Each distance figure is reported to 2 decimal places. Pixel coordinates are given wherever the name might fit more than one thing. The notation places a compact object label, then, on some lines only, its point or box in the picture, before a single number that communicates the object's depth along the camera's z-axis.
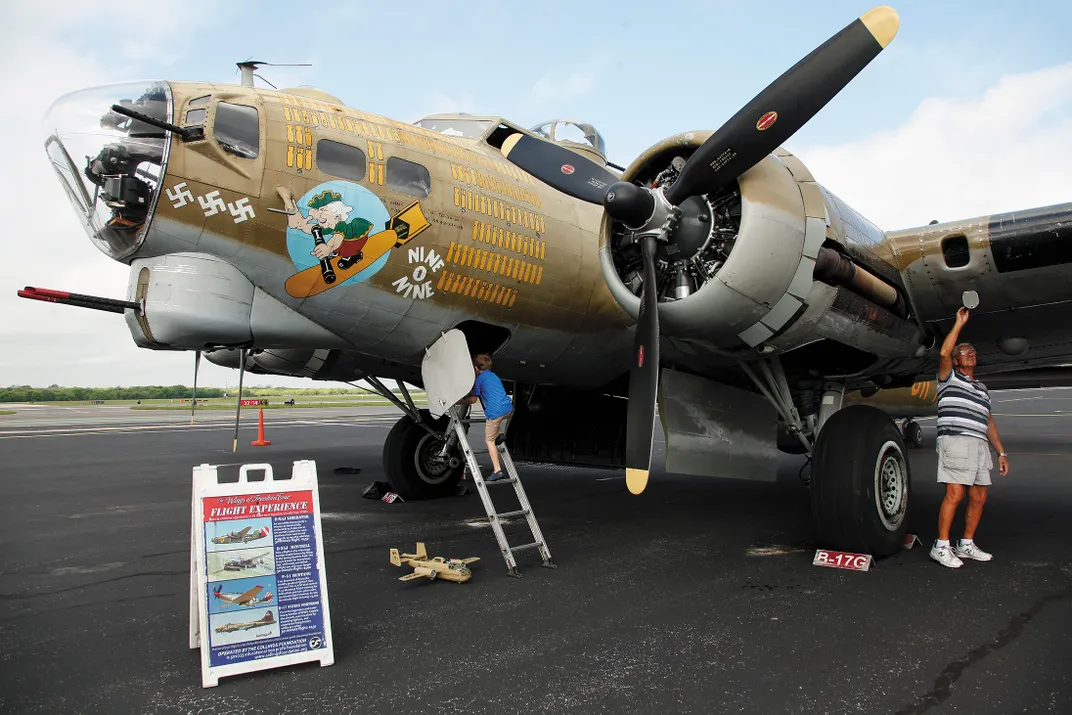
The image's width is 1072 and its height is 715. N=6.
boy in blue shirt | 6.23
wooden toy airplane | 5.10
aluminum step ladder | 5.34
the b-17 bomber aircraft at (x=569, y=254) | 5.05
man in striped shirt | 5.49
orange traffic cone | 18.05
